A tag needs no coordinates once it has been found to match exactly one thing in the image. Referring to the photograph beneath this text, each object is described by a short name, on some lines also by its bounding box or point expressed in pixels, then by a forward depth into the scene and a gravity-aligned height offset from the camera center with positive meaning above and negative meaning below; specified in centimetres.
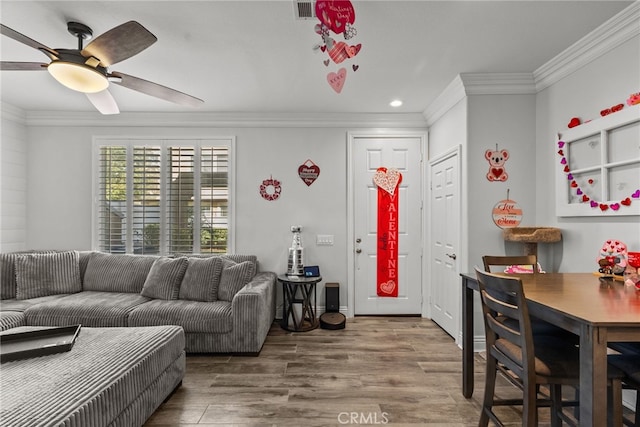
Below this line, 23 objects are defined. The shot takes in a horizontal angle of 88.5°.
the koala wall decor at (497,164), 313 +50
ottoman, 139 -81
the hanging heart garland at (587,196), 218 +15
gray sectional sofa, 300 -81
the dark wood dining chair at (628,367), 145 -68
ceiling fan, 183 +100
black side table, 369 -103
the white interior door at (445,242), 339 -28
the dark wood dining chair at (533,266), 192 -38
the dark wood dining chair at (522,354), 149 -68
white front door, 421 -3
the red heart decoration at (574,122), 260 +76
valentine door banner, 420 -26
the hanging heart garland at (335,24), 167 +102
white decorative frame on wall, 218 +37
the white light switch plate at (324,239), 419 -29
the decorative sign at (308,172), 420 +57
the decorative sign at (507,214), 311 +3
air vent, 191 +125
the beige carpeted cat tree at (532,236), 272 -16
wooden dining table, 123 -40
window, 415 +26
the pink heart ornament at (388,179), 421 +48
